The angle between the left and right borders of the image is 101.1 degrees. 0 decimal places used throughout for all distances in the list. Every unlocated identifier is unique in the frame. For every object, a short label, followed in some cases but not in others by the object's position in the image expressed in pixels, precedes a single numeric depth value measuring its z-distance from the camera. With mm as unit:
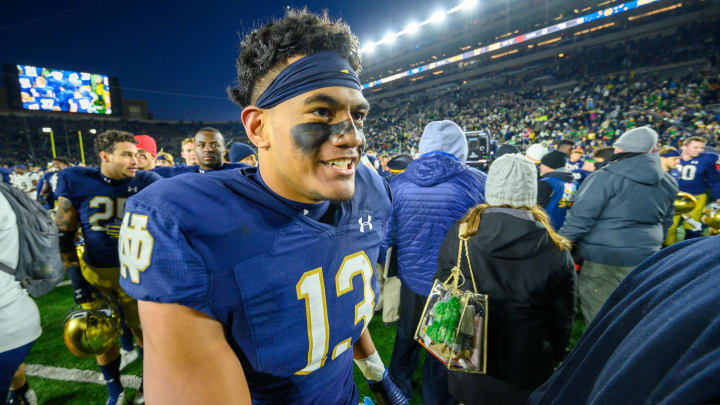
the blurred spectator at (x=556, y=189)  3734
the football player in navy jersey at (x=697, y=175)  4938
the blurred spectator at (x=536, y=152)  4906
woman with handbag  1711
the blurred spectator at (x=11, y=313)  1814
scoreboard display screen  23859
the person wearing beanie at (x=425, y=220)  2344
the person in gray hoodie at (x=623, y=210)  2631
